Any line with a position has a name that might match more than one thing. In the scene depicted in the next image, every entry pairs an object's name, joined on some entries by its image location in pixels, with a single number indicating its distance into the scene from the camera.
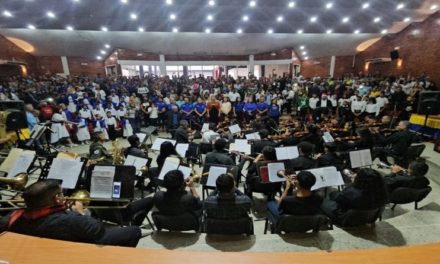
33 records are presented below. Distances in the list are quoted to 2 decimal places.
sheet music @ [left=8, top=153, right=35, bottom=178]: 4.03
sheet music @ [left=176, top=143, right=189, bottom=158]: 5.61
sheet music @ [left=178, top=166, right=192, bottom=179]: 3.85
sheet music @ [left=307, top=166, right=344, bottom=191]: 3.62
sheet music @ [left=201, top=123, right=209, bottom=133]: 7.76
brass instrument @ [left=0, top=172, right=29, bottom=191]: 3.22
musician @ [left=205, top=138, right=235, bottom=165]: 4.61
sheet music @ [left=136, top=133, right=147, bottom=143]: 6.31
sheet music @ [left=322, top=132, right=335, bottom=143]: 5.95
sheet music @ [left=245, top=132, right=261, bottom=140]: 6.43
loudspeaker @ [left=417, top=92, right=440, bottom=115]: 7.86
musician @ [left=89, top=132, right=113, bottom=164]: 4.93
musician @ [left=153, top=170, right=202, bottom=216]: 3.04
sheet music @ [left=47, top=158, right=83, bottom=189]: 3.56
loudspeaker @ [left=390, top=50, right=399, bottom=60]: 15.53
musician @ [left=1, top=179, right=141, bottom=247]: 2.13
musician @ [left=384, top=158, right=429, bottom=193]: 3.77
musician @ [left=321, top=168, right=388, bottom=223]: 3.09
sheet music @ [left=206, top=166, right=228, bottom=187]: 3.91
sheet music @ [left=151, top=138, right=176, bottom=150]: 5.69
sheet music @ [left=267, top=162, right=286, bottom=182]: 3.91
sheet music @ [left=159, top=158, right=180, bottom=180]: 3.92
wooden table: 1.59
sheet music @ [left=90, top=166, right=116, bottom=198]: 3.26
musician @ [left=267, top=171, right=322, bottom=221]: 2.96
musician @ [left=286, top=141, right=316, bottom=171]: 4.43
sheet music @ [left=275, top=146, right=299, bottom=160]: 4.98
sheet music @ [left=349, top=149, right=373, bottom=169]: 4.55
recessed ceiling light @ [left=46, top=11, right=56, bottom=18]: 10.43
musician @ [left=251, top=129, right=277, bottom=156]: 5.73
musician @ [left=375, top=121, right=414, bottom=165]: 5.88
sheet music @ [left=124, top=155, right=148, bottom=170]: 4.52
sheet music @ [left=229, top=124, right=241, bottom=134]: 7.15
